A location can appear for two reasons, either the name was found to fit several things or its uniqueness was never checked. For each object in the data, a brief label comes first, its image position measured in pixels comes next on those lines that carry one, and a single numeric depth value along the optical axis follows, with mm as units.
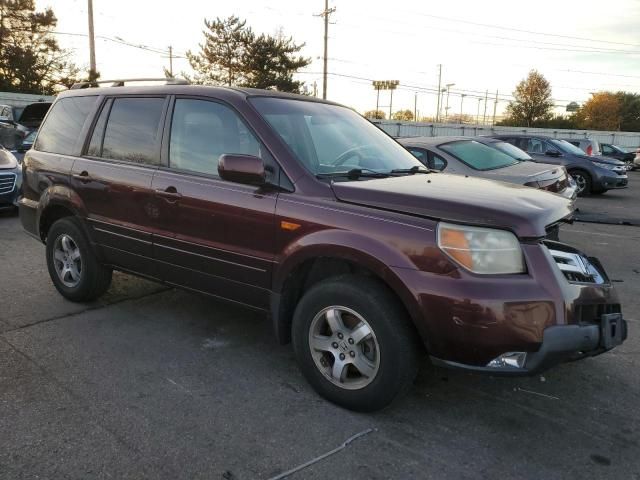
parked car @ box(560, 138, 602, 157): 16938
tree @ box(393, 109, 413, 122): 112012
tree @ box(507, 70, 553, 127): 71250
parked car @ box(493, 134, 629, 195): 14211
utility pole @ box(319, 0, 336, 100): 39312
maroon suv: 2670
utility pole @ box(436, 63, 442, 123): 88312
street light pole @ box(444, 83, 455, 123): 89144
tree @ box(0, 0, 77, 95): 42312
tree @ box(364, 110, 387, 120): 86975
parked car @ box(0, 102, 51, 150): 10992
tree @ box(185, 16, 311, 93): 46406
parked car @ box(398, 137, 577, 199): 7840
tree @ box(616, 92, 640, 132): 76375
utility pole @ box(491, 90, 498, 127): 101525
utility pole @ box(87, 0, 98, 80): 29022
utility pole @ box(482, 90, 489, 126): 99688
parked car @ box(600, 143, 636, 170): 27484
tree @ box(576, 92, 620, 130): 74438
